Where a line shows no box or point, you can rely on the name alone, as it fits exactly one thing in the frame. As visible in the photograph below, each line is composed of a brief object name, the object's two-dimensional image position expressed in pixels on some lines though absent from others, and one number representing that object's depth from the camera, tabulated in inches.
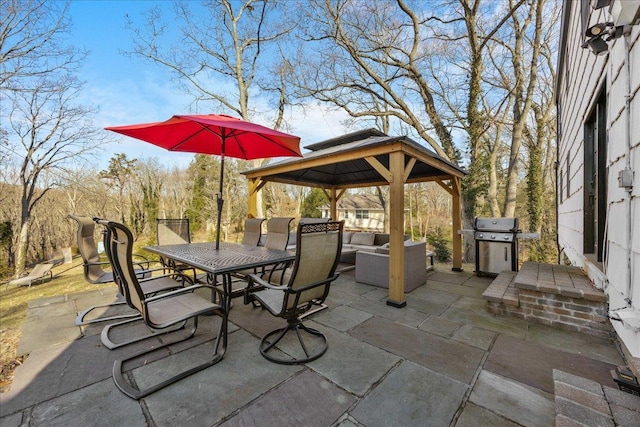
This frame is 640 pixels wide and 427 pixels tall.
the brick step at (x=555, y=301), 111.7
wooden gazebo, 150.5
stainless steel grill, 203.2
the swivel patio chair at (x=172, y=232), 185.3
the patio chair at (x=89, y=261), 123.2
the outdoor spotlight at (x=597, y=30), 82.4
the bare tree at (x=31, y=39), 316.5
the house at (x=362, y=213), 1007.6
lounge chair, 282.2
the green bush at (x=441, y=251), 345.1
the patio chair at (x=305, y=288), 89.0
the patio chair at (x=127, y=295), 89.6
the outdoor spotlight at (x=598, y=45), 85.4
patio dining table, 103.3
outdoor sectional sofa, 179.0
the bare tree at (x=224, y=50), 416.5
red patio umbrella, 123.9
